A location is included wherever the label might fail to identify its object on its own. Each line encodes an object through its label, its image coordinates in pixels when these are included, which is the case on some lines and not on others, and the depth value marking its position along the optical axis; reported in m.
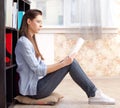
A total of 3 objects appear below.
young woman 2.35
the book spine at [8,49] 2.29
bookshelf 1.99
